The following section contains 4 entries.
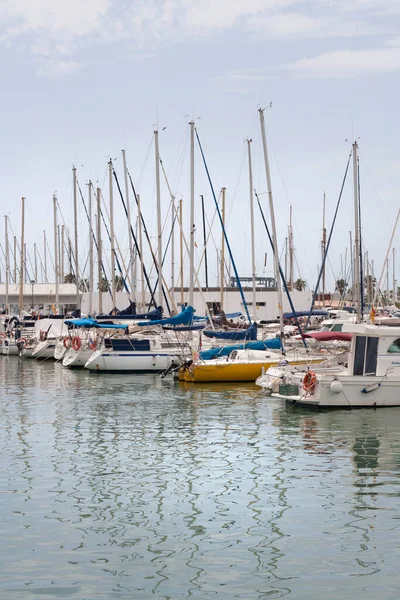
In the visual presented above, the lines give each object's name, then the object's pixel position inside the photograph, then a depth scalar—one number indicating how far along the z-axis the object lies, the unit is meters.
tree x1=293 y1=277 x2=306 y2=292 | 160.86
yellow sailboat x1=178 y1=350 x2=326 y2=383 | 40.59
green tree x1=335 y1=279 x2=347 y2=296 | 120.14
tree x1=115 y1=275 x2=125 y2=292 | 100.81
